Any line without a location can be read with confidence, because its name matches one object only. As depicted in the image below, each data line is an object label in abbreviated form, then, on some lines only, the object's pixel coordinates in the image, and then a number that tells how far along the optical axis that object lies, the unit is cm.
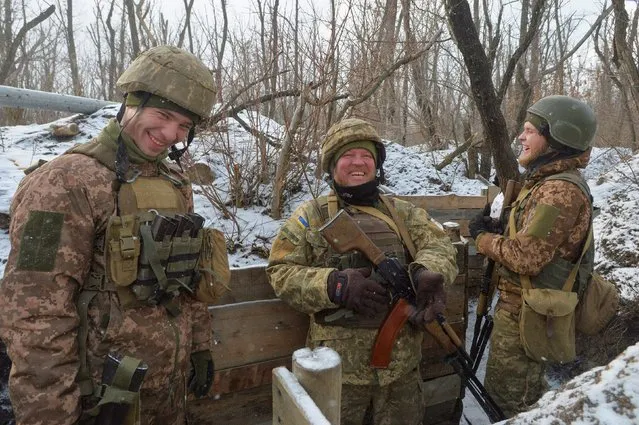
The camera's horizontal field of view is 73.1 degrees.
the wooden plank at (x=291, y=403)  103
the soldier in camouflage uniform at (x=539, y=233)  252
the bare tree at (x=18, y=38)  1160
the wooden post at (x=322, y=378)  119
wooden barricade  242
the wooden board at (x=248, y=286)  250
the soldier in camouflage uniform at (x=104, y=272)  148
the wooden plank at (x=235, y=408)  245
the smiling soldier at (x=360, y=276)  225
